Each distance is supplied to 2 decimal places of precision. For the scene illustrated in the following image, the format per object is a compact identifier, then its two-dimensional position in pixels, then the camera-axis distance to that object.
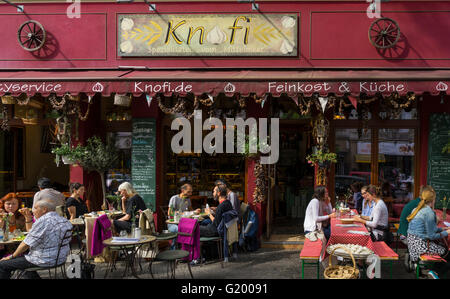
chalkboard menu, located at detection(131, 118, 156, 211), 10.05
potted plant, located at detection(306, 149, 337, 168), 9.39
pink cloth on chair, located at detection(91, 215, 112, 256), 7.25
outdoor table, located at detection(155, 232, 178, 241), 7.79
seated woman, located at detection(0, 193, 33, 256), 7.14
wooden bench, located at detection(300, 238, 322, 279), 6.32
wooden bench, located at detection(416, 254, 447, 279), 6.55
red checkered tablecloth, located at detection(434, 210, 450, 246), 7.12
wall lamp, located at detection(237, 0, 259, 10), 9.80
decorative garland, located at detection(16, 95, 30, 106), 9.09
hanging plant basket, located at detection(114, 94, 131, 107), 9.29
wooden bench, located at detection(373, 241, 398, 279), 6.39
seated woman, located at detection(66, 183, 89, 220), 8.62
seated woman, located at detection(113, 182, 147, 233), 8.23
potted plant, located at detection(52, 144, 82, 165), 9.43
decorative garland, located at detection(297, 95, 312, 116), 8.93
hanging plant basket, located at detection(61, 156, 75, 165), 9.52
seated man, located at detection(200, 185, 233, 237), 8.38
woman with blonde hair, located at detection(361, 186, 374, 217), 8.18
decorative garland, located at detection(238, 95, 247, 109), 9.16
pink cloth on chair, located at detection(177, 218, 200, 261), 7.64
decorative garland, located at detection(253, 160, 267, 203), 9.70
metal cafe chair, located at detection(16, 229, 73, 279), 6.03
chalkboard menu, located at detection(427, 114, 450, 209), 9.41
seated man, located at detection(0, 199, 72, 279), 5.94
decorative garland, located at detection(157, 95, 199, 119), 9.15
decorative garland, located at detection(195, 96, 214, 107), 9.26
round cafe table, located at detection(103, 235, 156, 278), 6.75
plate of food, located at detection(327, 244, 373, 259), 5.93
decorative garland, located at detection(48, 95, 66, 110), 9.15
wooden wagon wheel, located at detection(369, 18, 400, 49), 9.56
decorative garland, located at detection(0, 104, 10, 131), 9.83
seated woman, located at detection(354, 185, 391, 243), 7.56
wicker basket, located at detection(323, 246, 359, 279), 5.55
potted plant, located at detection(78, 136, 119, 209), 9.60
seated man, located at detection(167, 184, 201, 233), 9.35
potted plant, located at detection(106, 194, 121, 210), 9.14
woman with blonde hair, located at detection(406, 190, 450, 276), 6.54
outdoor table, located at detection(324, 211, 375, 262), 6.57
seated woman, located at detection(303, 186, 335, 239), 7.71
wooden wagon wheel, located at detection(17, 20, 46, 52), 10.11
